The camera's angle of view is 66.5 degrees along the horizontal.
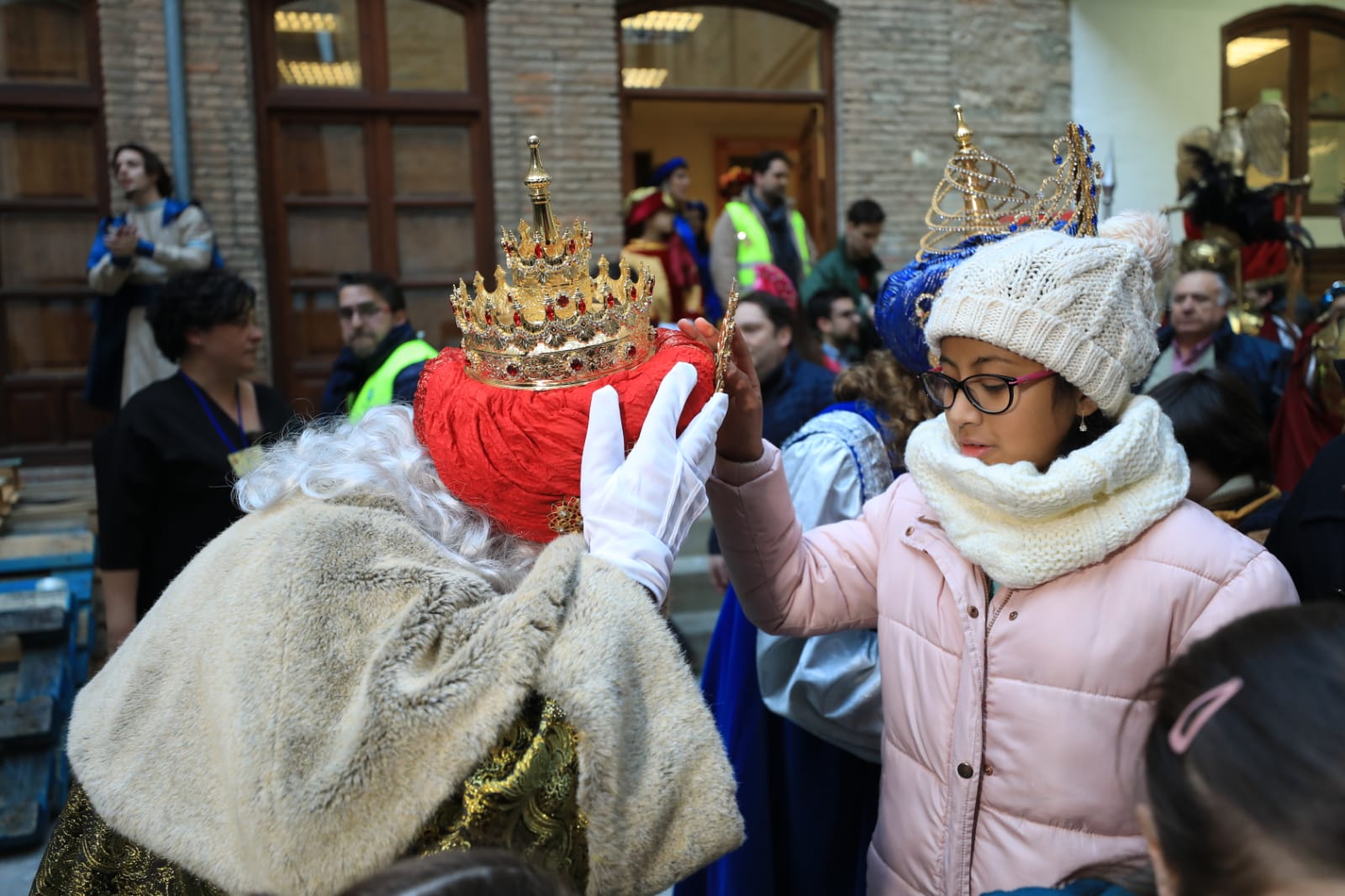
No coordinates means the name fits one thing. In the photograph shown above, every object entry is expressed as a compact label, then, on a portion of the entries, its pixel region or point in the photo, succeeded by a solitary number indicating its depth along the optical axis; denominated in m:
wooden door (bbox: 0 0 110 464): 7.39
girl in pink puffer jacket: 1.59
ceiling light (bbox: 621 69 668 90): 8.74
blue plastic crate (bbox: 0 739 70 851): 3.76
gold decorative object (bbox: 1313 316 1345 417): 3.88
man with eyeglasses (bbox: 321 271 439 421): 4.78
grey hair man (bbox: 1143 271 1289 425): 5.49
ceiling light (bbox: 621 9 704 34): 8.70
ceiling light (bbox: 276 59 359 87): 7.93
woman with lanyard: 3.45
